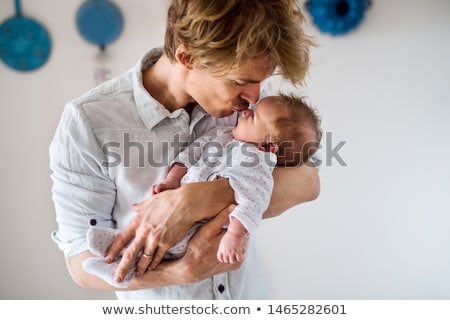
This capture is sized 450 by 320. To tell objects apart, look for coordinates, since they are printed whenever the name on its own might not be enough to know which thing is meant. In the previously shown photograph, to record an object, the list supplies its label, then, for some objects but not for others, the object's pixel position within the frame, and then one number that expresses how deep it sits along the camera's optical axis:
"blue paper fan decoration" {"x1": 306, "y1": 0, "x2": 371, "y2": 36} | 1.62
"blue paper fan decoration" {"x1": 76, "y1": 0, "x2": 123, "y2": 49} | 1.52
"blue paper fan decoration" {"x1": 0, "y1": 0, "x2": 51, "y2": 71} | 1.46
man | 0.81
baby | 0.86
